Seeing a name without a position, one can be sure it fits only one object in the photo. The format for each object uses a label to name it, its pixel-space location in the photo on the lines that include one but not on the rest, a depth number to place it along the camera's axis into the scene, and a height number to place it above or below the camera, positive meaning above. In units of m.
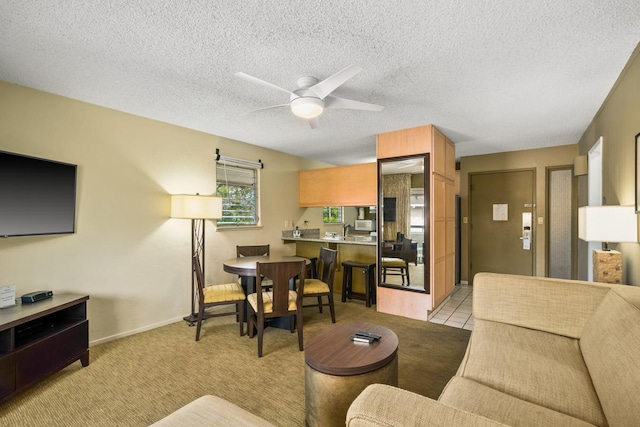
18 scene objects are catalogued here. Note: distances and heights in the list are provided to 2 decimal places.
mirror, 3.82 -0.08
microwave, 5.93 -0.17
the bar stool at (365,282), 4.31 -0.98
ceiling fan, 2.05 +0.93
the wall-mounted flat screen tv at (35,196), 2.38 +0.17
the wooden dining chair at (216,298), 3.18 -0.88
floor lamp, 3.52 +0.07
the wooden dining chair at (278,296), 2.86 -0.78
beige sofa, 0.86 -0.70
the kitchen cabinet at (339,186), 4.75 +0.51
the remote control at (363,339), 1.99 -0.82
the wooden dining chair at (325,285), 3.54 -0.83
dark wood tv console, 2.03 -0.93
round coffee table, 1.66 -0.89
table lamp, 2.03 -0.10
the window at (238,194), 4.43 +0.34
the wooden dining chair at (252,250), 4.23 -0.49
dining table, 3.11 -0.57
